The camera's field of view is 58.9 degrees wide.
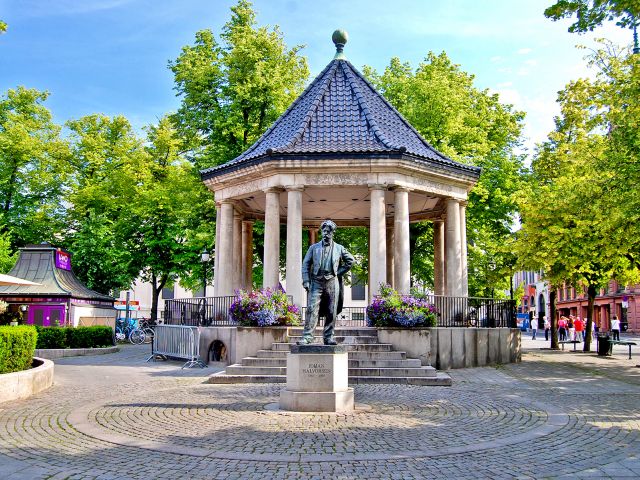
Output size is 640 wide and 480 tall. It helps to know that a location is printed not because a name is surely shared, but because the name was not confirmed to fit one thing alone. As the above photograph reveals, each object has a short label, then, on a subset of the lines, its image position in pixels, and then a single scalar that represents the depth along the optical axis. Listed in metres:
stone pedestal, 10.10
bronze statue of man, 10.88
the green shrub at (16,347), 11.95
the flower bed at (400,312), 15.89
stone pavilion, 18.16
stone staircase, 14.09
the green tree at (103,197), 33.41
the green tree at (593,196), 15.87
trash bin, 24.55
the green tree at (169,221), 28.80
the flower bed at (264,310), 16.11
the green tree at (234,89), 27.77
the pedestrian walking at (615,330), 34.94
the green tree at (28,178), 36.28
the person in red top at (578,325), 34.31
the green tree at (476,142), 27.20
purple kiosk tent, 28.50
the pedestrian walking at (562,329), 36.03
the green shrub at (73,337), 23.52
